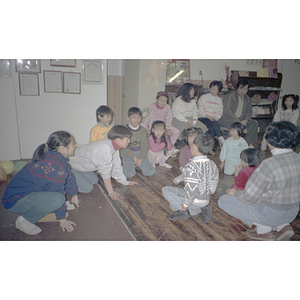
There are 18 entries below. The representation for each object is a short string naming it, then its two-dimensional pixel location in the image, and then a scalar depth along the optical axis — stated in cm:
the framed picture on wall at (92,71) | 279
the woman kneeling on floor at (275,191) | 143
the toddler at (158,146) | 298
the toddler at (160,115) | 326
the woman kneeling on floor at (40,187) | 159
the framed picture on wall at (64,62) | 264
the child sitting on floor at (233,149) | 282
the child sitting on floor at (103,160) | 205
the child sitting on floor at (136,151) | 275
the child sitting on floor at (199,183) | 166
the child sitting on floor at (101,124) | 255
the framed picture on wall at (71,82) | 271
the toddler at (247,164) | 196
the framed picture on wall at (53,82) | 262
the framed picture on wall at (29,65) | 256
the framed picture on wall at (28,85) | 256
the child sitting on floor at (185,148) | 254
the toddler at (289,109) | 347
